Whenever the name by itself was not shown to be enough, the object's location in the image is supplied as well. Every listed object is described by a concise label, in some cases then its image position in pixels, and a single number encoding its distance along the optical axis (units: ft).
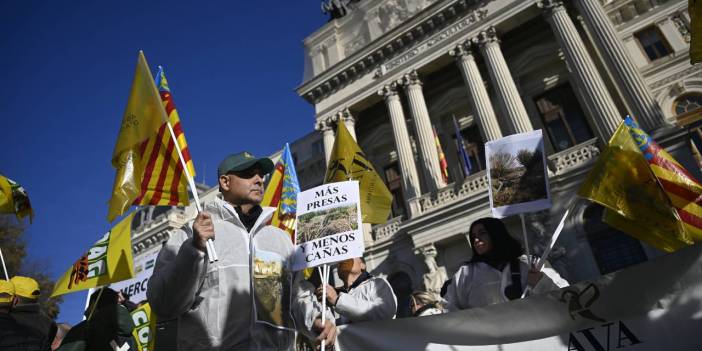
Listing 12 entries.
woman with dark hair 10.48
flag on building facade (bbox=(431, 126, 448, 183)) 48.92
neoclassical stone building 38.63
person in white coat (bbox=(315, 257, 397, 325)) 8.84
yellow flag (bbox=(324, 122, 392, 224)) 20.63
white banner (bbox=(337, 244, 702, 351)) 9.02
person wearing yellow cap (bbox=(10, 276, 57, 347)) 11.19
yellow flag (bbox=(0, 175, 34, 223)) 19.81
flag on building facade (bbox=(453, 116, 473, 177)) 46.88
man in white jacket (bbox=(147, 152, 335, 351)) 6.20
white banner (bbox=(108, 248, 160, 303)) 23.30
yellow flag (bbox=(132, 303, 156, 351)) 21.76
